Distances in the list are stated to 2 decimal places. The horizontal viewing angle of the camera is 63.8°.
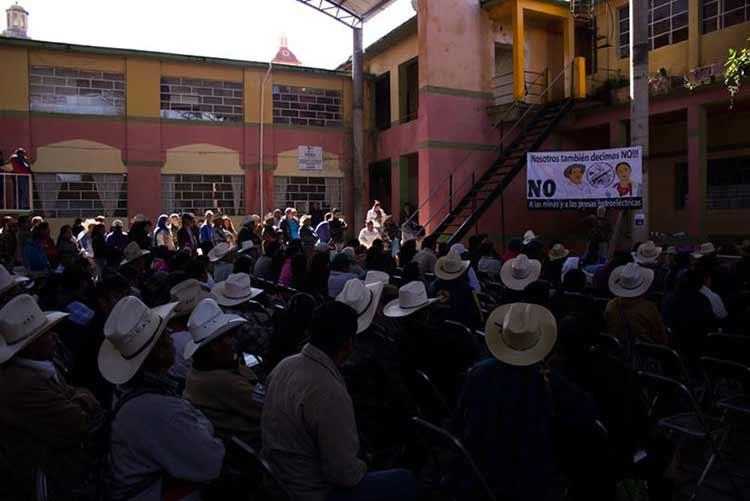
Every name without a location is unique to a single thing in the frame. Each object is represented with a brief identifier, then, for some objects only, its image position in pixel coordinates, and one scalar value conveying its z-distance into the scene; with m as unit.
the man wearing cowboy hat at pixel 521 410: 2.78
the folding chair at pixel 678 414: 3.88
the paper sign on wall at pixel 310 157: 19.77
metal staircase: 15.34
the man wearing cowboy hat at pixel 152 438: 2.50
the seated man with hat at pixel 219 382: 3.12
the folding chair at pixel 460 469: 2.80
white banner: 11.09
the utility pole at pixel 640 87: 10.85
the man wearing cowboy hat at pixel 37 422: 2.84
